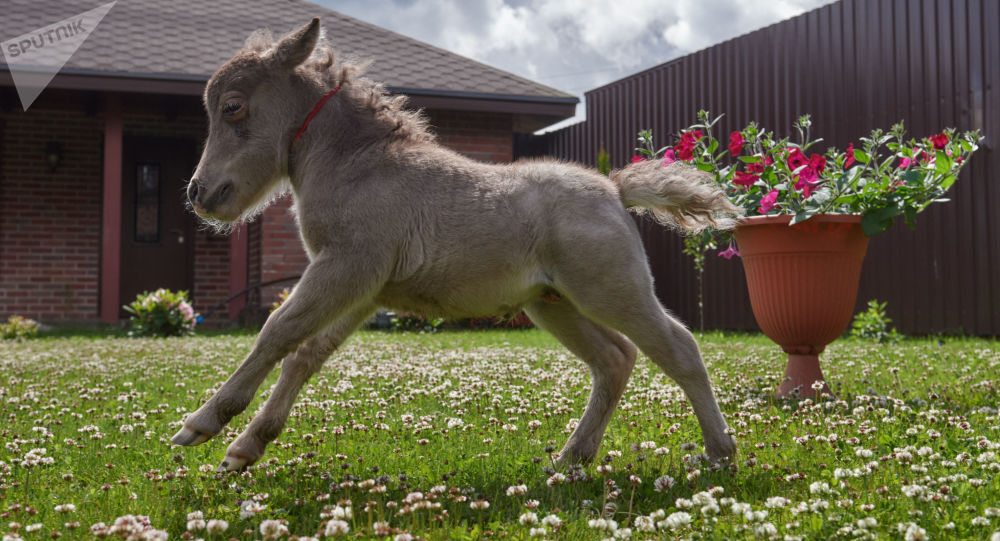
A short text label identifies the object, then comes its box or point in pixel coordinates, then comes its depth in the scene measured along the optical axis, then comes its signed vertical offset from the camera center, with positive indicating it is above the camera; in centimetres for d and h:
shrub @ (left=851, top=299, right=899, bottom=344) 976 -38
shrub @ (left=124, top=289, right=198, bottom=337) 1159 -27
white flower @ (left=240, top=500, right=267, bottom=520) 248 -69
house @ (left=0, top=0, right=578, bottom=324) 1312 +251
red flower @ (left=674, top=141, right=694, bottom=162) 546 +104
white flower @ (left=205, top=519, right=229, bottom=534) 227 -68
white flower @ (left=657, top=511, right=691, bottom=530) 228 -67
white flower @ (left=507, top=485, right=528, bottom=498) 263 -66
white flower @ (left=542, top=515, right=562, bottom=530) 229 -67
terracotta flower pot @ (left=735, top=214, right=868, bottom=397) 506 +11
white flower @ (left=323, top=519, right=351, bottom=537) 210 -63
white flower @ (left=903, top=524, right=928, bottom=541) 207 -64
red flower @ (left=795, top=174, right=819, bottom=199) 502 +75
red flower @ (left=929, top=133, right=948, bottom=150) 485 +98
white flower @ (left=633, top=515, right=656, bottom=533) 232 -69
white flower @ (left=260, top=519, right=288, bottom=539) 215 -65
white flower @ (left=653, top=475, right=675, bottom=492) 282 -69
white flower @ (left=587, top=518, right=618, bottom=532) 228 -68
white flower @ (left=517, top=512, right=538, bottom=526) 228 -66
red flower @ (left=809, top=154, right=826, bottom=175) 502 +87
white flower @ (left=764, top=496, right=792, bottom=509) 242 -65
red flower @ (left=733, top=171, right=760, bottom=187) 537 +82
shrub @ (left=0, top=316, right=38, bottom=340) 1179 -50
